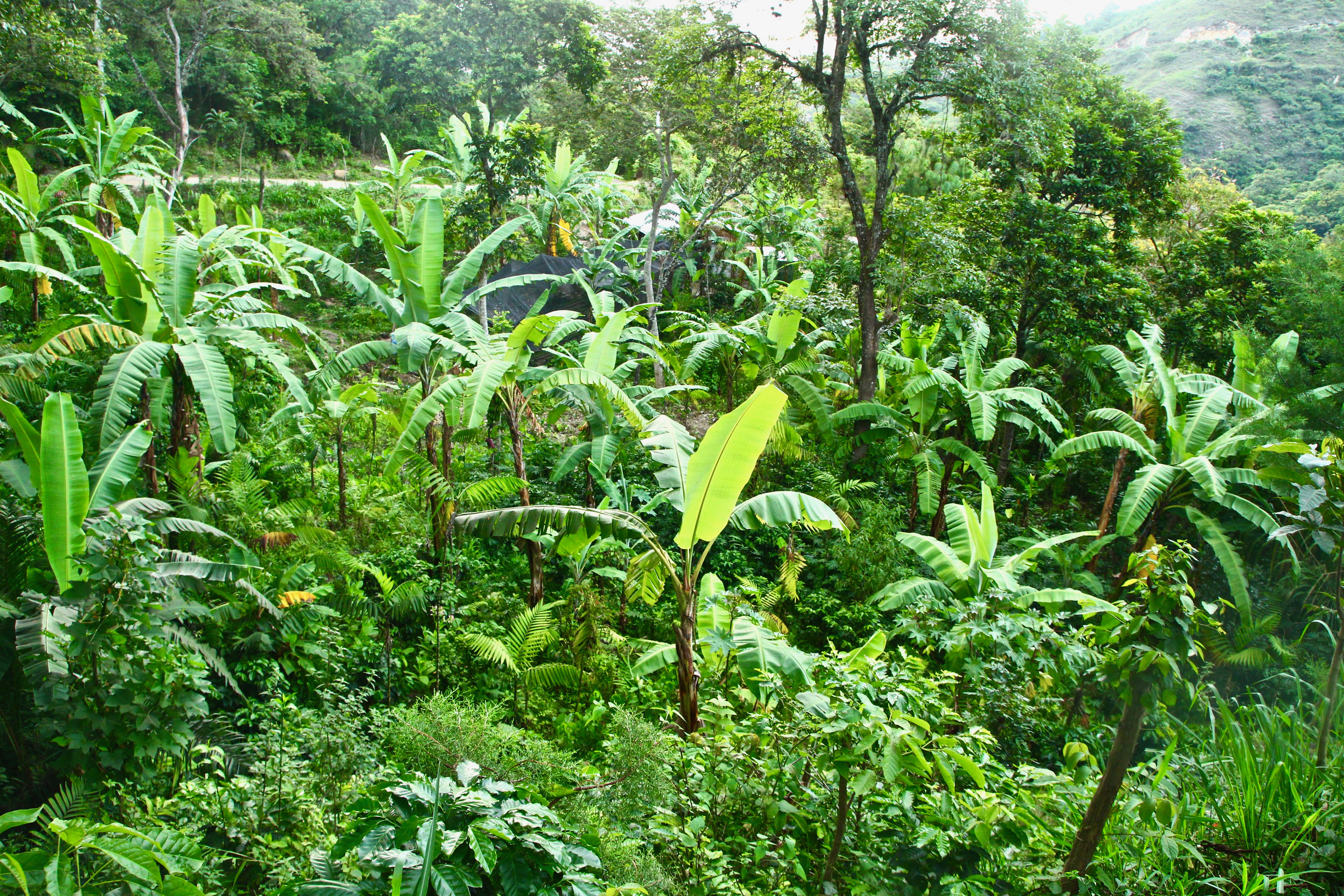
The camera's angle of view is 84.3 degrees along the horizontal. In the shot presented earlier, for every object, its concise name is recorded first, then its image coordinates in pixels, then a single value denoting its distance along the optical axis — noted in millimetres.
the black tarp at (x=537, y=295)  12391
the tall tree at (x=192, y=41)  15227
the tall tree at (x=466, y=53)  21766
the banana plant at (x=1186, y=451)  6668
